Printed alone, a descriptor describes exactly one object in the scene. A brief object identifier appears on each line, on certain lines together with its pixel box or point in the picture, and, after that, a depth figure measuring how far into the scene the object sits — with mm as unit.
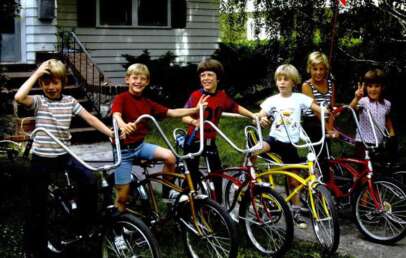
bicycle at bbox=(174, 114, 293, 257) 4473
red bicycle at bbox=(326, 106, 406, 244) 5012
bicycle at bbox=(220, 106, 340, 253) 4559
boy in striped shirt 4246
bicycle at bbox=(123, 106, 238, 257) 4043
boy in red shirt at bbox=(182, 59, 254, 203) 5086
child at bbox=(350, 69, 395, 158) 5535
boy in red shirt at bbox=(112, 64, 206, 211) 4551
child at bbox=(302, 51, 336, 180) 5527
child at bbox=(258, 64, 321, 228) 5180
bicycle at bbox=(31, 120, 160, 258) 3766
